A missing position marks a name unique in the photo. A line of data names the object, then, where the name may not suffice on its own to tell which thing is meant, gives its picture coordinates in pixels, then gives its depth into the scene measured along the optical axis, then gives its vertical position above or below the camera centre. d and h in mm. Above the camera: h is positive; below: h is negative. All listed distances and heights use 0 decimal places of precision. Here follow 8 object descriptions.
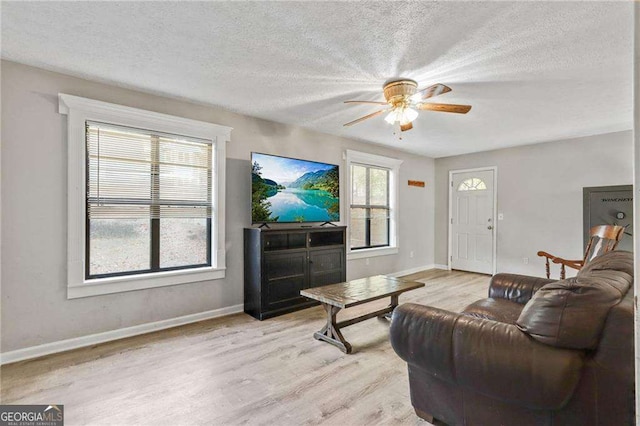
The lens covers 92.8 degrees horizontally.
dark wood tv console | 3465 -645
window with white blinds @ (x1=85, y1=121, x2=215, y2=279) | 2854 +133
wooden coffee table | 2633 -737
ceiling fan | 2654 +1030
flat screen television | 3660 +315
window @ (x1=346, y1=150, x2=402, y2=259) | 4973 +179
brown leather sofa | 1235 -641
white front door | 5691 -131
